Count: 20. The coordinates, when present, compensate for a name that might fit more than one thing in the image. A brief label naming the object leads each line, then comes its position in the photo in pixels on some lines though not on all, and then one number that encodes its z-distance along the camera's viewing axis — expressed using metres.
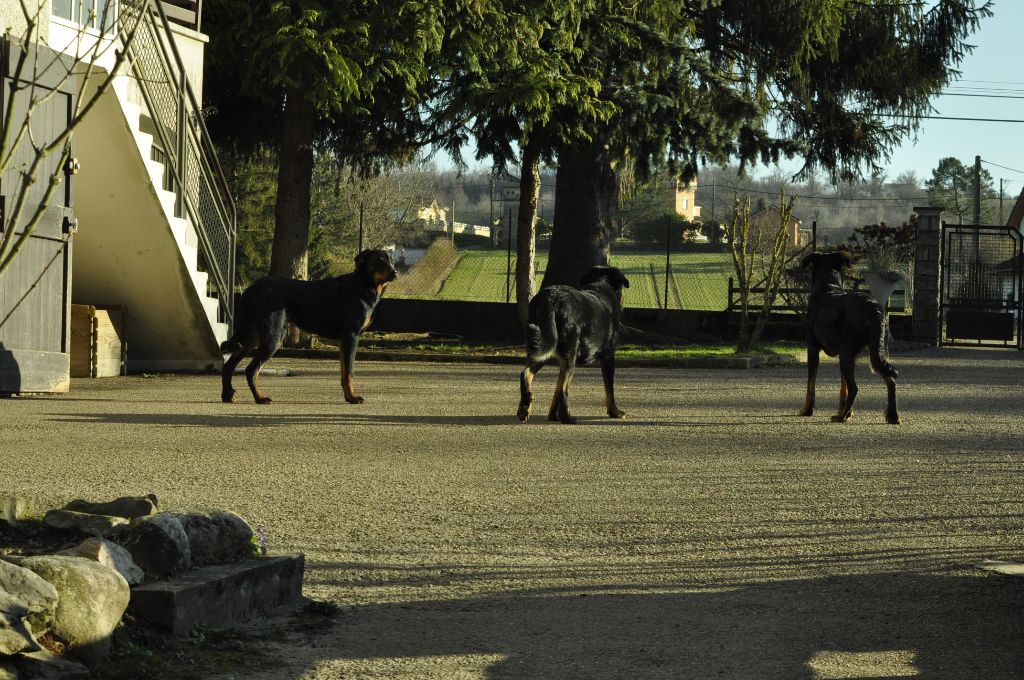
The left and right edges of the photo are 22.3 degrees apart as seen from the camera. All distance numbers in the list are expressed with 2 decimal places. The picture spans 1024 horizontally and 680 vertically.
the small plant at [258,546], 10.34
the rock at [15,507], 10.34
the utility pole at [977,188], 116.70
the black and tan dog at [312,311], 25.46
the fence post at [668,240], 58.60
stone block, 8.94
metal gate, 57.80
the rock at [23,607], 7.60
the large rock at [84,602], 8.18
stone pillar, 57.59
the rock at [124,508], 10.53
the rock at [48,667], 7.70
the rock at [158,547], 9.40
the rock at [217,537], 9.88
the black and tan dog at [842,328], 23.62
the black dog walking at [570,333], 22.31
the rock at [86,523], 10.08
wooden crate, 30.84
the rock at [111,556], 8.89
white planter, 55.79
